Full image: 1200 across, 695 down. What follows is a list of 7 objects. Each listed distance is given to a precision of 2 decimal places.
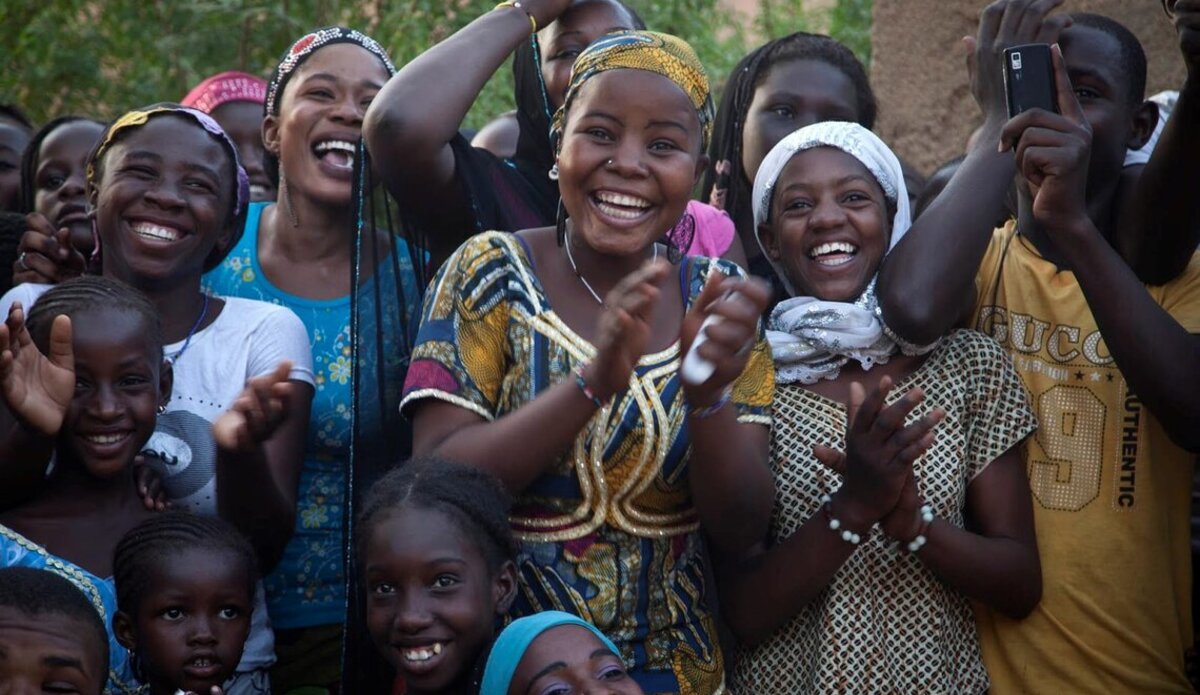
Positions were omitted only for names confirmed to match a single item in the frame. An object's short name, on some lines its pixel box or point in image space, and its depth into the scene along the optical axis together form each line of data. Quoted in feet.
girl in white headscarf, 9.62
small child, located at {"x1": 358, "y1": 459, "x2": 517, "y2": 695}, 9.16
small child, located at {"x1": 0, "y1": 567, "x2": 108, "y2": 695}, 8.53
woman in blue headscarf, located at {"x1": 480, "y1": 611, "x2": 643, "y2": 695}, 8.58
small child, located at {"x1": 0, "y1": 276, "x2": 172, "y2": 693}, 9.87
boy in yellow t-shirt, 10.04
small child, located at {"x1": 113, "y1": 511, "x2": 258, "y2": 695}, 9.91
